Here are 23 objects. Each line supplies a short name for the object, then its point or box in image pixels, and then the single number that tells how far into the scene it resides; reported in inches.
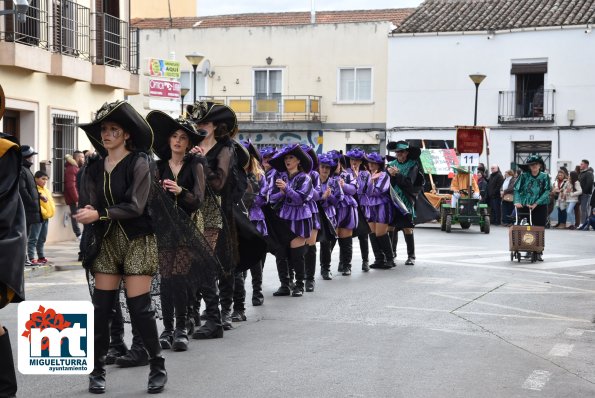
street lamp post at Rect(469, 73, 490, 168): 1385.3
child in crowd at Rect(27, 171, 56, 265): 657.6
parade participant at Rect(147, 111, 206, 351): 334.3
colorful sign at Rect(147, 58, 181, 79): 842.3
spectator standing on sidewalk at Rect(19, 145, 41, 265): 584.1
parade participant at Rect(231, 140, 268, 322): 433.0
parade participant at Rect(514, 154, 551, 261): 711.7
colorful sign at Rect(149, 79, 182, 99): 794.2
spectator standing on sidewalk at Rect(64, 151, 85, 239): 840.9
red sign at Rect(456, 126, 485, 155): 1316.4
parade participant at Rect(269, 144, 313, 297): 503.8
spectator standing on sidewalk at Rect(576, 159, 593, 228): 1185.8
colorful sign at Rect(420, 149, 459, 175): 1291.8
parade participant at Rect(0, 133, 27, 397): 239.1
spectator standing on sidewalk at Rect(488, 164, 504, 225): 1258.6
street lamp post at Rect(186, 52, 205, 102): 1155.9
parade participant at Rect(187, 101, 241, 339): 383.2
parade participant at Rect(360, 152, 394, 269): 658.8
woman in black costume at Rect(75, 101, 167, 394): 293.0
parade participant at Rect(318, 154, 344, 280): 586.8
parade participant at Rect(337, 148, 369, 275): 619.2
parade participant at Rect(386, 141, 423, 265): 679.7
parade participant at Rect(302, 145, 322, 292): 522.6
